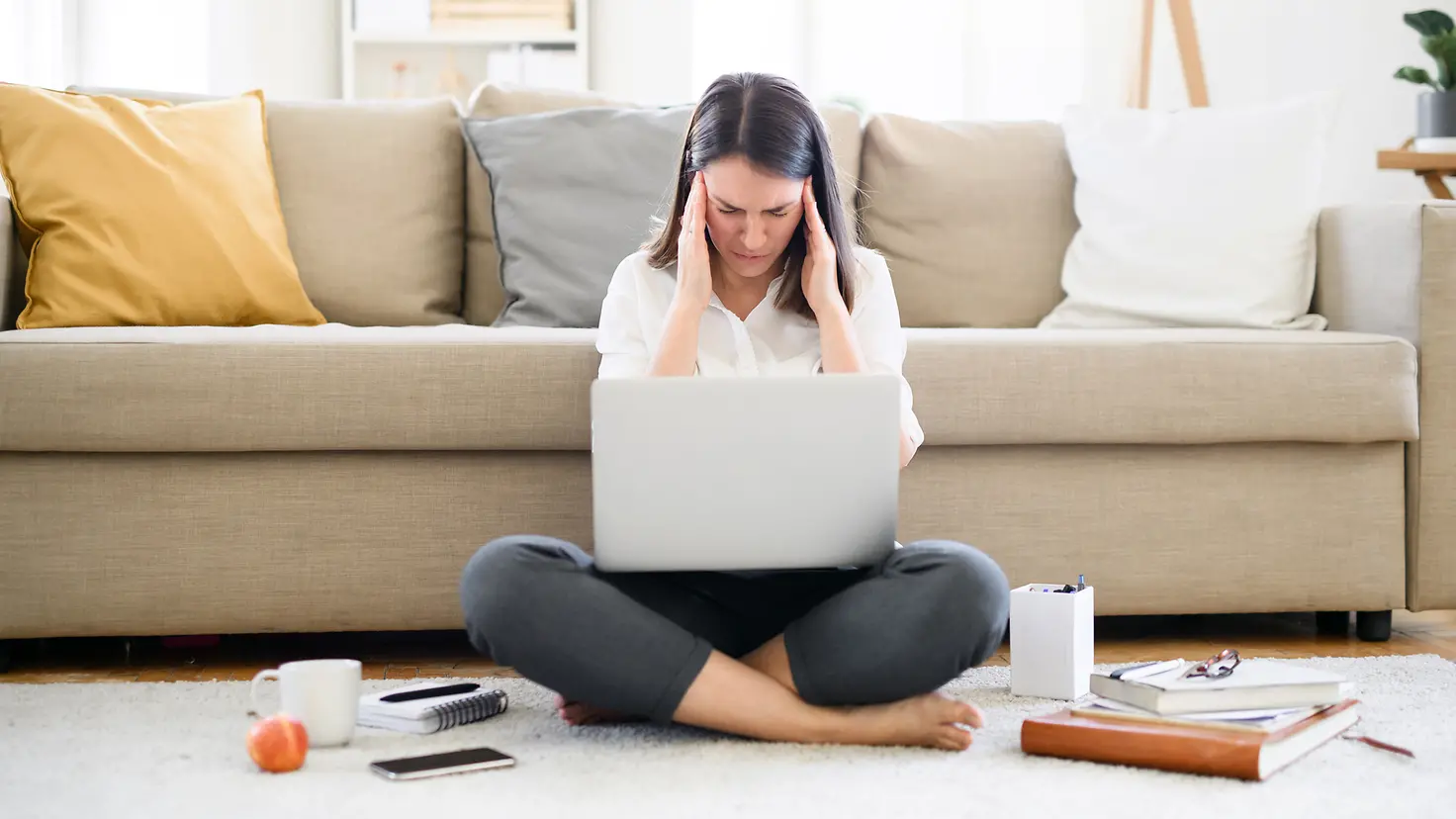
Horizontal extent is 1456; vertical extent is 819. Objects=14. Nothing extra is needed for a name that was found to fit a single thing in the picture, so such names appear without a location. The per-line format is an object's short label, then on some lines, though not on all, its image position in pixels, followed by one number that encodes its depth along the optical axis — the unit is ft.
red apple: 4.67
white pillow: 8.23
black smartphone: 4.62
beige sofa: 6.39
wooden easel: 13.01
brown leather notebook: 4.58
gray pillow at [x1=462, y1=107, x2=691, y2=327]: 8.05
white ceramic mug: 4.90
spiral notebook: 5.24
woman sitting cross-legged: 4.91
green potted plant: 11.33
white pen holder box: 5.74
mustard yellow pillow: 7.42
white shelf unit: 14.08
